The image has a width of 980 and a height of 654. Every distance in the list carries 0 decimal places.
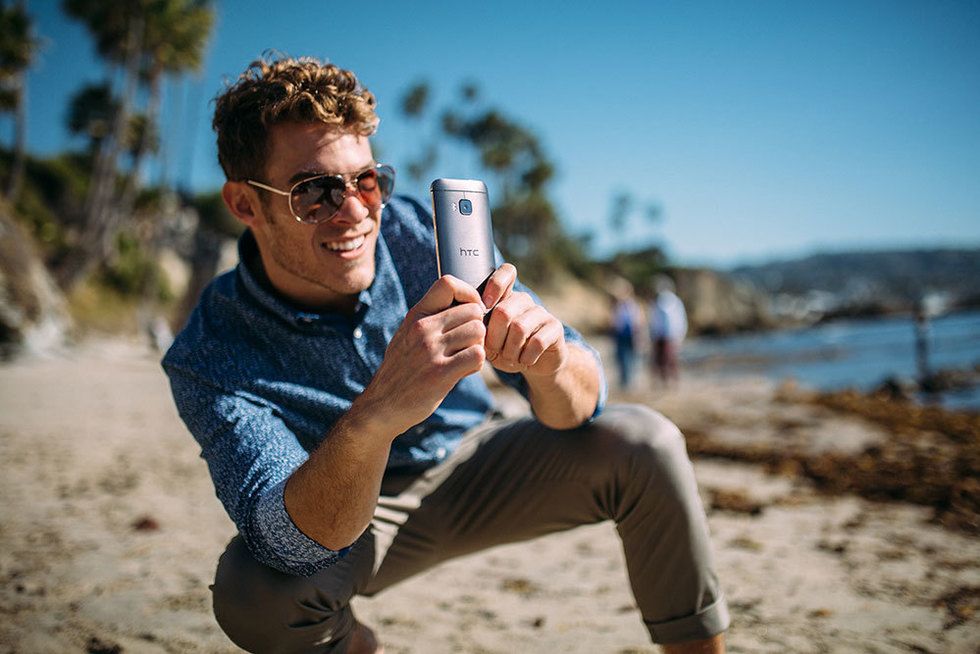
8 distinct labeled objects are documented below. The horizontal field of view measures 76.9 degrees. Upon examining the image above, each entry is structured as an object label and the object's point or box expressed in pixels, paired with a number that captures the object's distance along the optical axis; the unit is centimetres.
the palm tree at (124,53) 2284
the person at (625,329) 1149
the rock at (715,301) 6762
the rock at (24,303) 1352
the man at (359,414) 133
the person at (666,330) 1190
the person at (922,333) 1254
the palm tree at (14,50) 1903
